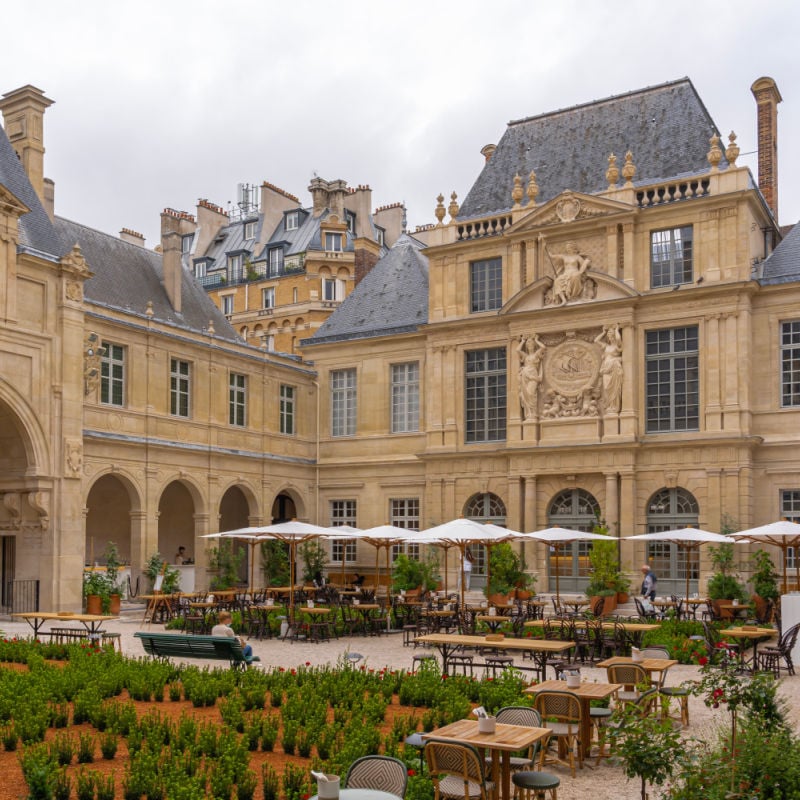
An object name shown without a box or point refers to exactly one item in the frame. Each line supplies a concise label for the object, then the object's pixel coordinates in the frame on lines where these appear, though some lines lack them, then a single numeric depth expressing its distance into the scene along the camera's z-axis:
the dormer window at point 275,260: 50.34
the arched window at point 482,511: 27.91
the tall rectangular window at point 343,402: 31.38
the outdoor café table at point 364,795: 5.99
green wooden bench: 12.98
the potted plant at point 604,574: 23.29
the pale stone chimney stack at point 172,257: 28.92
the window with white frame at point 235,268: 52.03
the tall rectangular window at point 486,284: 28.31
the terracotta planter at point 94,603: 21.39
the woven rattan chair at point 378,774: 6.49
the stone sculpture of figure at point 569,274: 26.45
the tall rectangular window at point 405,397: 30.09
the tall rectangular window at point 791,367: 24.42
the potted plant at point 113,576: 22.45
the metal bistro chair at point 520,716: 8.20
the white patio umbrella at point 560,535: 20.02
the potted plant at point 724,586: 21.53
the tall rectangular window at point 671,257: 25.55
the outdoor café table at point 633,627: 15.77
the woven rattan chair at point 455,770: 7.16
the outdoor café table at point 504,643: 12.70
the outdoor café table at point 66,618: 15.26
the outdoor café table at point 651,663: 10.75
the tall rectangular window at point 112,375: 24.42
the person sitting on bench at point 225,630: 13.30
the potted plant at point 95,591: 21.42
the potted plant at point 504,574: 23.09
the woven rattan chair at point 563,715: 9.04
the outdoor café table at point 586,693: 9.23
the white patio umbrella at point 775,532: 17.34
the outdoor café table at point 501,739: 7.19
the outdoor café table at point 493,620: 16.98
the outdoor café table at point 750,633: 14.72
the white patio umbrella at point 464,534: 17.96
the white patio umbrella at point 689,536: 19.33
